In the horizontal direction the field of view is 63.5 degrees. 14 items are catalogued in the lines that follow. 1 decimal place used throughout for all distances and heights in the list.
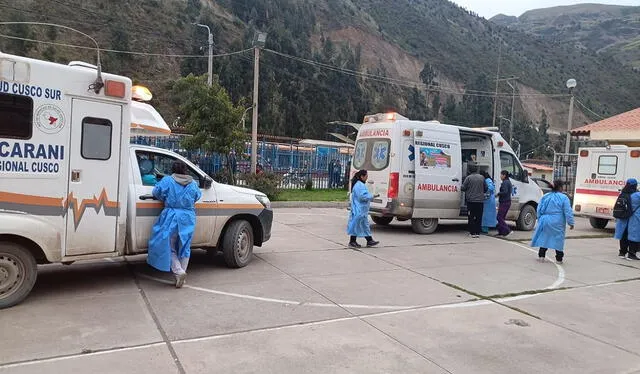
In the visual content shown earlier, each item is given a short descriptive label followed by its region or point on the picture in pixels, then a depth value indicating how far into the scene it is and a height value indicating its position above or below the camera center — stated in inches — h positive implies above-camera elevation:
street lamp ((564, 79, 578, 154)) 958.5 +130.1
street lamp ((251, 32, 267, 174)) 735.7 +81.4
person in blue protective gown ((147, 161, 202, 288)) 254.2 -35.2
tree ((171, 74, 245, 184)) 702.5 +49.6
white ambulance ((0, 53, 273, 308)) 212.4 -10.9
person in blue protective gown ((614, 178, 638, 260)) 401.1 -42.3
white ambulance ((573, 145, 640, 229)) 564.0 +0.7
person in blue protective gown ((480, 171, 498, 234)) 484.4 -38.2
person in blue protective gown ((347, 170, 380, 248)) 376.8 -32.9
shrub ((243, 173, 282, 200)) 692.1 -33.7
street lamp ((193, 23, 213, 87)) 1014.8 +211.4
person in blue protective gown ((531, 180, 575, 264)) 360.8 -30.4
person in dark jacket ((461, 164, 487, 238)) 461.4 -24.3
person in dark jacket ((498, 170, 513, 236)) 495.5 -28.4
